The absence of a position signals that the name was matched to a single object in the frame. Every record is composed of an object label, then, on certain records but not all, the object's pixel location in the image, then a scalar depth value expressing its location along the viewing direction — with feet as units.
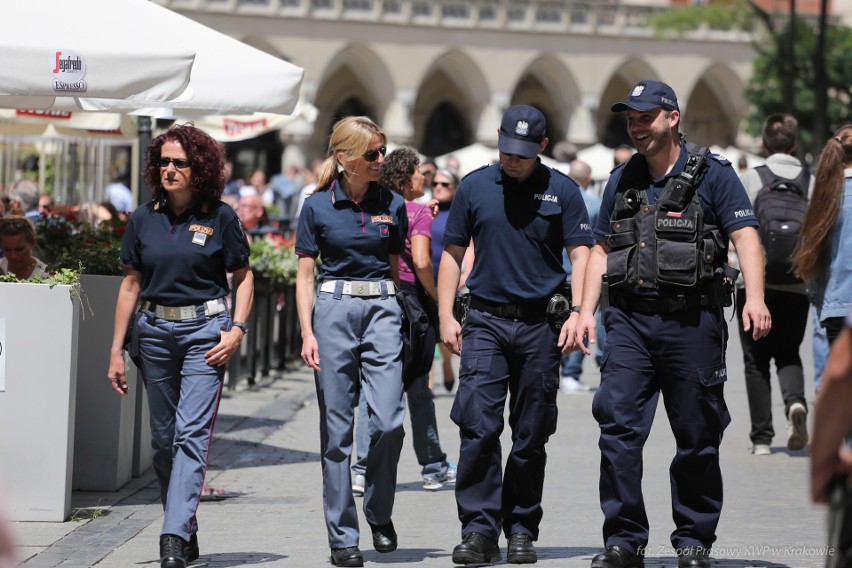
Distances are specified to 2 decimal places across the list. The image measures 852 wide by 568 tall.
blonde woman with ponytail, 44.06
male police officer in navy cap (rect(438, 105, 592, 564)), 43.78
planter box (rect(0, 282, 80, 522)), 49.44
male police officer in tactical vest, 41.93
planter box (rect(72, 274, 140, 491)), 55.47
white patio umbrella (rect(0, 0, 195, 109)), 49.96
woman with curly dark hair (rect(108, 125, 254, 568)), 43.32
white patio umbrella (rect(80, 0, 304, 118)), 56.18
